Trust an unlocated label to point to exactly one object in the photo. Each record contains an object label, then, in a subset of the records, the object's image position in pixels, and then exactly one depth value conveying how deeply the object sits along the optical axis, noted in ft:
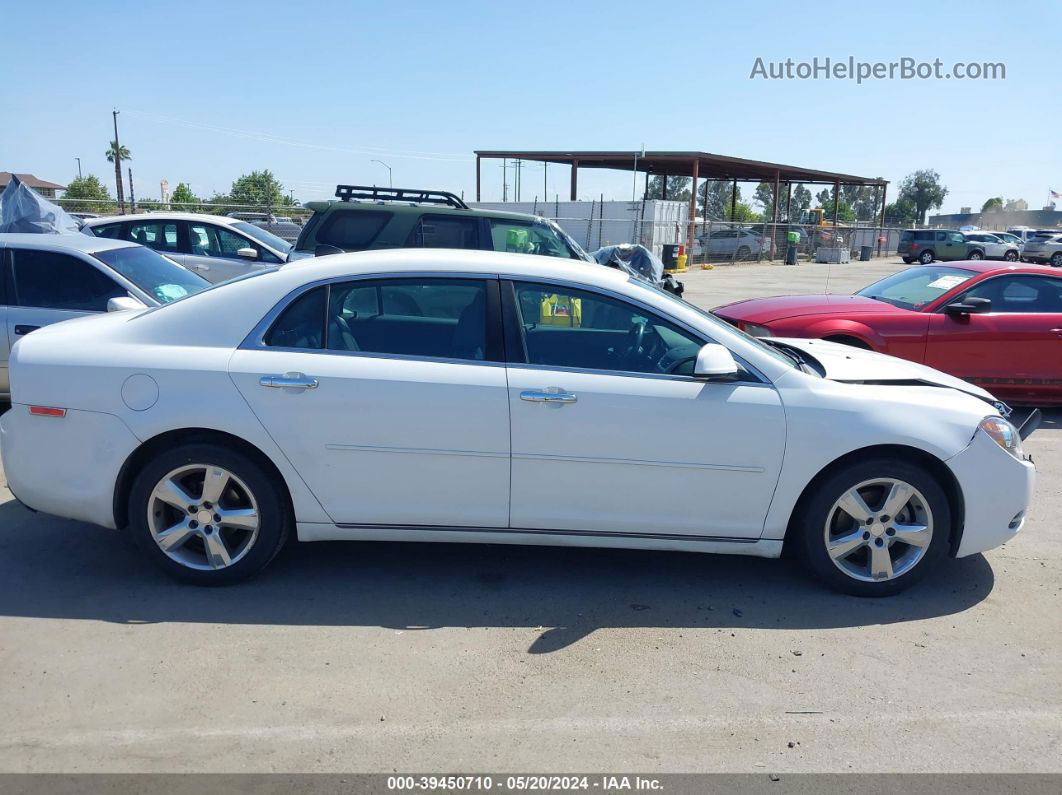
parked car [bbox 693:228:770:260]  130.62
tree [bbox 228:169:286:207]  163.90
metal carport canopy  122.11
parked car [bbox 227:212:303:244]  92.73
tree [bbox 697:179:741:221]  294.39
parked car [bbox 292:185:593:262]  30.42
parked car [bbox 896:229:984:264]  138.82
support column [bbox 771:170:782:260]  137.90
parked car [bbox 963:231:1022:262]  140.46
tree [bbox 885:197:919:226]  340.31
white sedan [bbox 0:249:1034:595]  13.65
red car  26.58
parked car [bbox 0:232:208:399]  23.24
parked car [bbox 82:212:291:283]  40.11
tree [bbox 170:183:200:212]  158.71
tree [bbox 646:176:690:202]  256.05
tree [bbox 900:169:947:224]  336.29
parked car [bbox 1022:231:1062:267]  136.77
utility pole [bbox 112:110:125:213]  122.93
